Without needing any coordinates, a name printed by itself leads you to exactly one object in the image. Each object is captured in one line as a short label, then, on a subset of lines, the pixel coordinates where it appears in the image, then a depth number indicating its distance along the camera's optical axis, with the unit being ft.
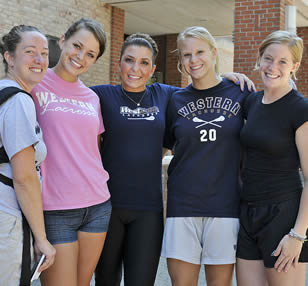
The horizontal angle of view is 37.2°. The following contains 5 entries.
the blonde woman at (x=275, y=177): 8.55
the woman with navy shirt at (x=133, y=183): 10.39
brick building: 29.89
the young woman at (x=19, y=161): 7.59
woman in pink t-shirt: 8.91
